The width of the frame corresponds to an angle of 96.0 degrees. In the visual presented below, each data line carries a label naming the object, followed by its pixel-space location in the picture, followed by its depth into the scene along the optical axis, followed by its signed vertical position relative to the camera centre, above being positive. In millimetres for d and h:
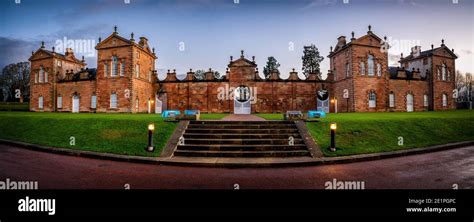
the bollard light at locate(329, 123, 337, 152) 9445 -1125
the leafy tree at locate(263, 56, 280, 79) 55375 +12696
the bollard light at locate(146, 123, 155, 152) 9496 -1217
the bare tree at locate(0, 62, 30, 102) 52812 +8420
